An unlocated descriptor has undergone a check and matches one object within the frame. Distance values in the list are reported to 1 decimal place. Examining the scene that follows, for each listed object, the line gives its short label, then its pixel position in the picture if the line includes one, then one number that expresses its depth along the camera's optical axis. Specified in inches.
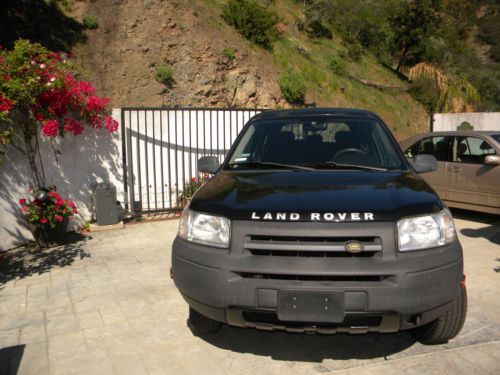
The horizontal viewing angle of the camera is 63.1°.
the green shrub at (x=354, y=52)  1134.5
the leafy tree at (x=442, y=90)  993.5
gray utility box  279.7
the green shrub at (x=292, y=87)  781.3
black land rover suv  95.3
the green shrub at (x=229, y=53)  742.5
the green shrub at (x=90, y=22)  727.1
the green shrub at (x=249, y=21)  831.1
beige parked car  279.9
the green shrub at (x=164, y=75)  686.5
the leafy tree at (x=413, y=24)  1195.3
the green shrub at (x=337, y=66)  1004.6
